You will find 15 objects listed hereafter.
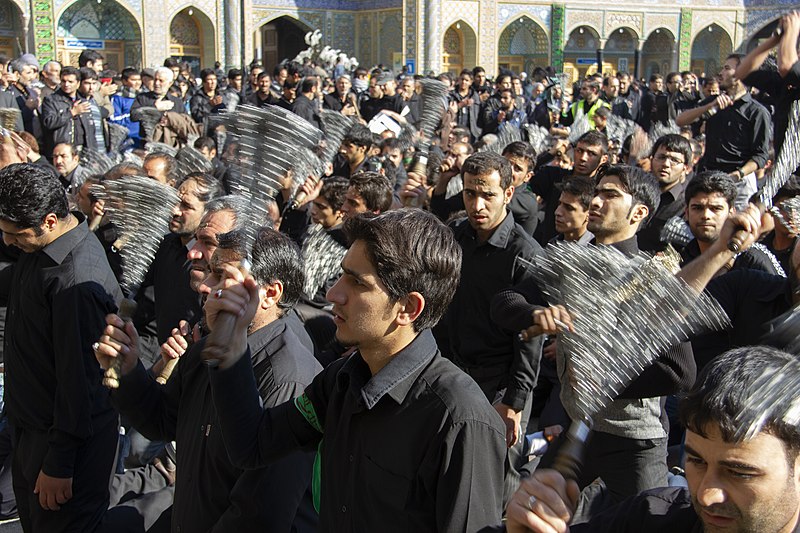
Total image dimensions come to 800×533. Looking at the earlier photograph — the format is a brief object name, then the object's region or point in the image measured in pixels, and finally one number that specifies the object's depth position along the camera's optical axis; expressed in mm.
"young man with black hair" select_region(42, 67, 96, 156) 9008
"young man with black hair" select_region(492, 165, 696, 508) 3123
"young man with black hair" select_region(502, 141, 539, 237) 5594
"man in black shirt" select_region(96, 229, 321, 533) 2367
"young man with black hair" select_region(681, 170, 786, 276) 3814
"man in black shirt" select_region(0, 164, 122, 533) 3076
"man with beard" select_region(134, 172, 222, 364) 3988
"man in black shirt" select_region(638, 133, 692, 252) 5641
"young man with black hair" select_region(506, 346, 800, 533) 1438
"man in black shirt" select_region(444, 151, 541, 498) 3705
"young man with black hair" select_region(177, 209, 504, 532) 1849
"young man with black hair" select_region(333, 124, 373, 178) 6602
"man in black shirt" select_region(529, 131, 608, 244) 6055
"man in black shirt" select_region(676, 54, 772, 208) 7043
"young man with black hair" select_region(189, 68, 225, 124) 11852
